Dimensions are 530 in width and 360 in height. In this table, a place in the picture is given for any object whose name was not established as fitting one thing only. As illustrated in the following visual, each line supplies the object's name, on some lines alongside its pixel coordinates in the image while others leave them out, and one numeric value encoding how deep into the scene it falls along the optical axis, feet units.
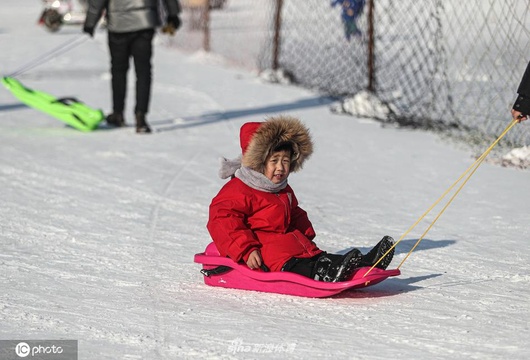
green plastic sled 51.85
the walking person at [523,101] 26.78
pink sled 24.34
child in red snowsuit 25.14
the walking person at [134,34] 49.98
